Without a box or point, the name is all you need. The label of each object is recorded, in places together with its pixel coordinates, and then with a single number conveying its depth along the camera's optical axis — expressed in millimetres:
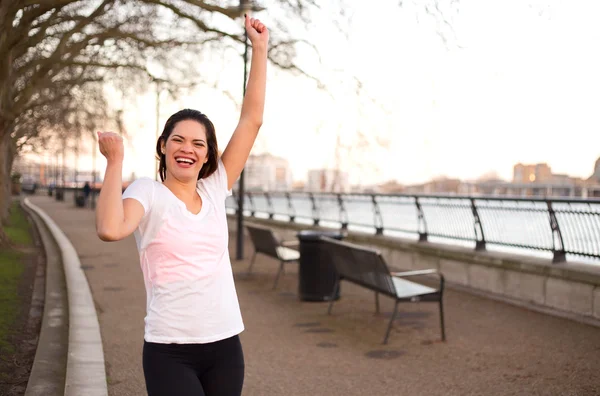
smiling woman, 2254
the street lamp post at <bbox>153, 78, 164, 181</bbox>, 16141
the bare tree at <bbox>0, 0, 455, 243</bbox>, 10860
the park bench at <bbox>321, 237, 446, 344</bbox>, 7051
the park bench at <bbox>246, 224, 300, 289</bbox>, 10844
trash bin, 9294
